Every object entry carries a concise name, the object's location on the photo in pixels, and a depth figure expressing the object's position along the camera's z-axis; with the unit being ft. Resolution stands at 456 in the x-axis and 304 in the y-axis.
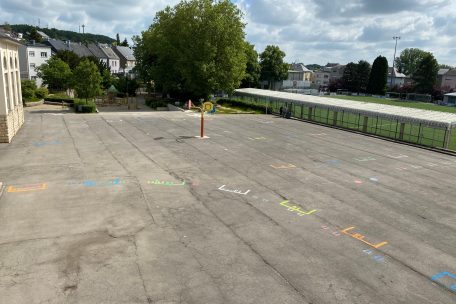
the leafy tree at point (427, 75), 328.49
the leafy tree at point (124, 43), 577.02
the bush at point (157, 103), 183.11
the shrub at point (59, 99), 175.79
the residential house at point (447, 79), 378.32
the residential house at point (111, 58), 404.40
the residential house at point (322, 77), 545.52
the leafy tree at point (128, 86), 240.92
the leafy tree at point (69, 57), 240.32
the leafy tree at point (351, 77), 368.17
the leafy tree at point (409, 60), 515.91
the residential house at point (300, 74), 515.67
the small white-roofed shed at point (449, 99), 304.58
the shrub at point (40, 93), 178.60
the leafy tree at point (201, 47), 173.27
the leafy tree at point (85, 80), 156.87
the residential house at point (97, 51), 383.43
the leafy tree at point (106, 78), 254.27
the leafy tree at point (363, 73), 364.15
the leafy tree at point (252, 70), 273.75
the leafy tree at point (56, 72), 203.82
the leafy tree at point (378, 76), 336.68
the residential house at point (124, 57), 444.96
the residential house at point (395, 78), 440.45
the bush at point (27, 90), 165.27
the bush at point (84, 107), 144.05
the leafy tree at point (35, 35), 396.14
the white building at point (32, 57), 271.08
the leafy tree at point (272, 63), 323.16
